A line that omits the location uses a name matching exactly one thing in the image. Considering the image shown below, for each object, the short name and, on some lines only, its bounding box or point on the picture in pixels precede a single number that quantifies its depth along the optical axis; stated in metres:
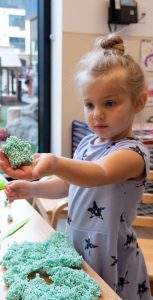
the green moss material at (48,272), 0.61
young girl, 0.80
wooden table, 0.65
